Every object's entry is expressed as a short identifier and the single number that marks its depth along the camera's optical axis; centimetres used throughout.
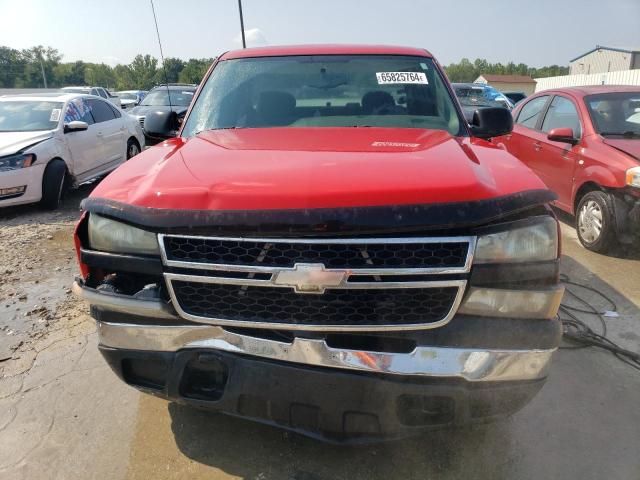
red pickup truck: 181
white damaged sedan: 679
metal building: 4163
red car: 503
